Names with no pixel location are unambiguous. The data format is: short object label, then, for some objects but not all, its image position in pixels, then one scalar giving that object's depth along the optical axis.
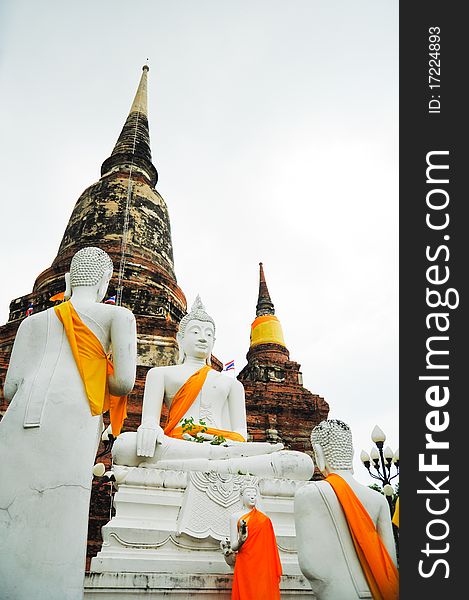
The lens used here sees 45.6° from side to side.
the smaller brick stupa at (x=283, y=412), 14.18
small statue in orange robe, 3.40
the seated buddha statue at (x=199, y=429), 4.89
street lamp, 8.81
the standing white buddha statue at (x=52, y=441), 2.78
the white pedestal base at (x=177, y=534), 3.57
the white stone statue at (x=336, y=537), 3.00
